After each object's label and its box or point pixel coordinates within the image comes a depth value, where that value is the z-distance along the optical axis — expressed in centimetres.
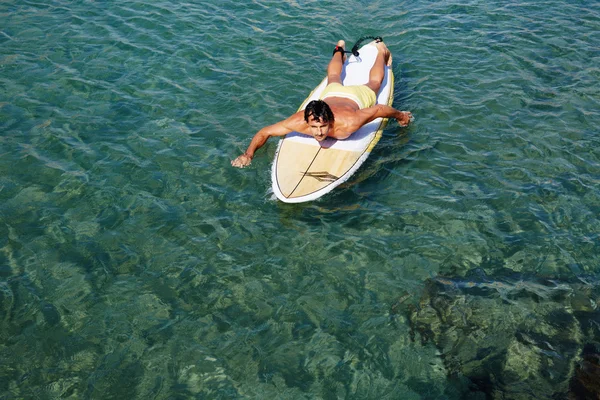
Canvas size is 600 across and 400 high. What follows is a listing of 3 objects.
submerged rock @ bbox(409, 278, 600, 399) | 590
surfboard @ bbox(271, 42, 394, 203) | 819
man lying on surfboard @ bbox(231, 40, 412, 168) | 839
